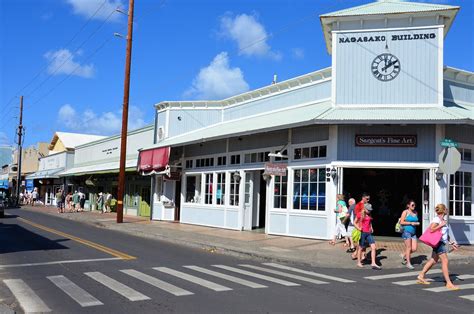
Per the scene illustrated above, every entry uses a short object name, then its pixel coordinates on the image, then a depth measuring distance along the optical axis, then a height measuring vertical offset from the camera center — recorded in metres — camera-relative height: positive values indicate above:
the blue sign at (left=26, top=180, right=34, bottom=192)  57.91 +0.26
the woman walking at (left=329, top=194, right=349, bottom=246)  14.47 -0.57
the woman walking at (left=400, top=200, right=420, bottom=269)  11.94 -0.75
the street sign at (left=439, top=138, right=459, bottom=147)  13.16 +1.54
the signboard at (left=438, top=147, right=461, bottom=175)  13.35 +1.09
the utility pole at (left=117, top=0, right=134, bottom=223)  23.55 +3.15
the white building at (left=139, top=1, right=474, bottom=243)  15.45 +2.27
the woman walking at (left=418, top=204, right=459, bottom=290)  9.46 -0.94
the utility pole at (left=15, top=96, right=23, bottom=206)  53.01 +6.36
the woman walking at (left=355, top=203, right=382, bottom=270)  11.91 -0.88
